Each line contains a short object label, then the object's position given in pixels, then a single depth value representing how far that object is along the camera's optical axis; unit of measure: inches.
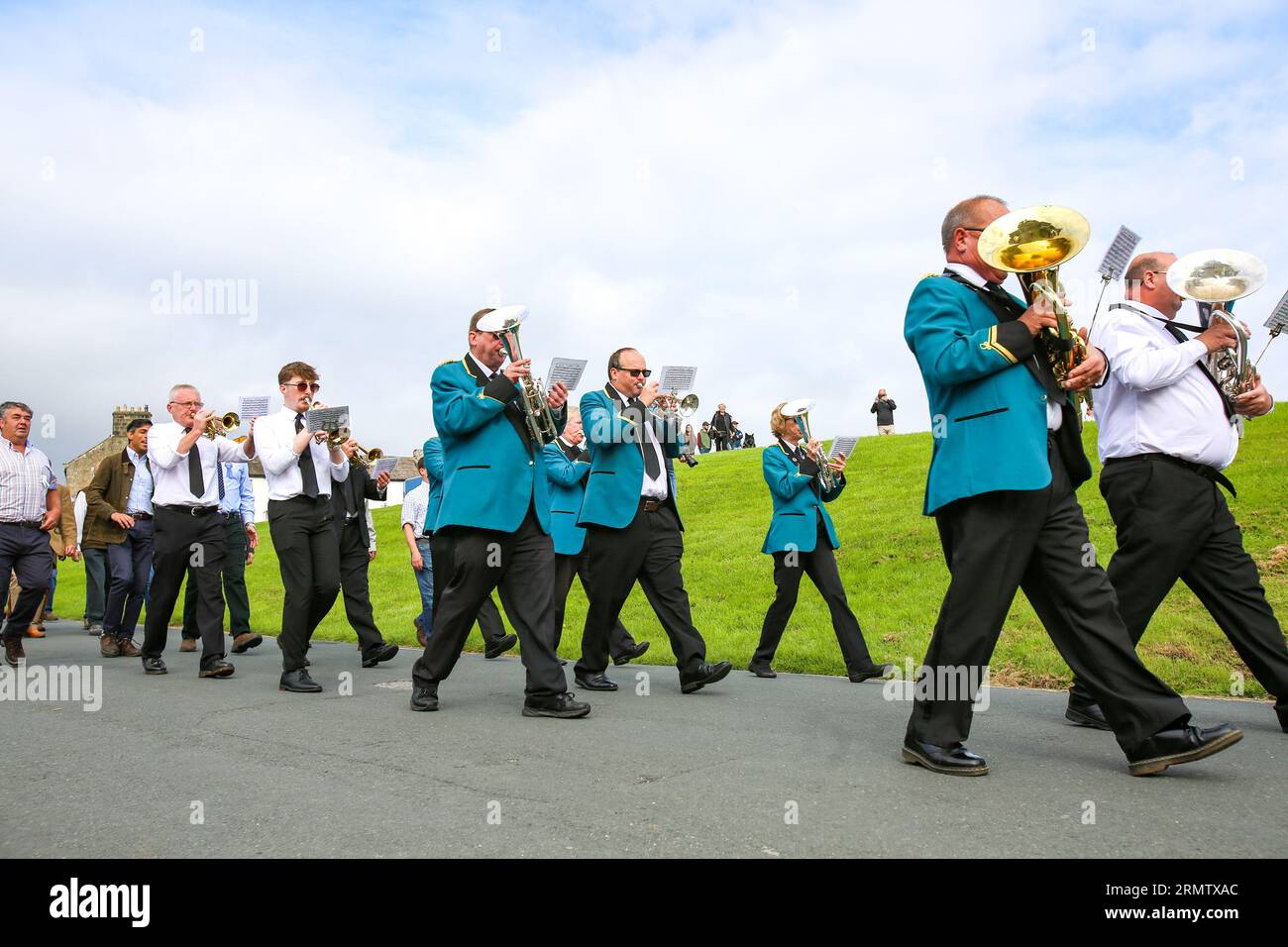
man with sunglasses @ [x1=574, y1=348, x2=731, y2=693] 300.5
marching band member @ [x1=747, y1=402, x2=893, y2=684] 347.9
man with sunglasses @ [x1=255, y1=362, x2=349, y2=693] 320.8
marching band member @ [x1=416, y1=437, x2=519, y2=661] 398.8
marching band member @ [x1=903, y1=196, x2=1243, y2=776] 178.5
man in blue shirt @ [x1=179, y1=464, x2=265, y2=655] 459.5
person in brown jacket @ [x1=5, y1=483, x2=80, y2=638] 496.1
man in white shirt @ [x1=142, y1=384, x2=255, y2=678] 357.4
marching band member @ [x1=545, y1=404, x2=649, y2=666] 365.1
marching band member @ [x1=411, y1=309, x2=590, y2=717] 255.8
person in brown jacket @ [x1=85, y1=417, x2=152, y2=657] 454.9
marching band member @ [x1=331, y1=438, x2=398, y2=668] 394.9
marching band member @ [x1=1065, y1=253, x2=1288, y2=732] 217.0
